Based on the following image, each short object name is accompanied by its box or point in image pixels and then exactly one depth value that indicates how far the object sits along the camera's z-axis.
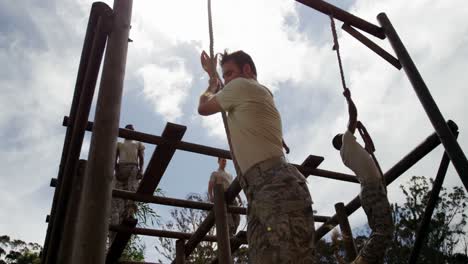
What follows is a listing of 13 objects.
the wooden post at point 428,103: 3.22
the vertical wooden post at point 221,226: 3.81
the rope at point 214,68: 2.23
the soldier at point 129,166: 6.64
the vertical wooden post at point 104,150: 1.65
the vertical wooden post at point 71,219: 2.94
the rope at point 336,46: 3.47
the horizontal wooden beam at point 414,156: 3.45
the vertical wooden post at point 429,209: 3.53
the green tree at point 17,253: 21.55
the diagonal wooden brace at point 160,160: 3.58
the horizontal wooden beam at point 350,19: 4.12
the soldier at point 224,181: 6.48
